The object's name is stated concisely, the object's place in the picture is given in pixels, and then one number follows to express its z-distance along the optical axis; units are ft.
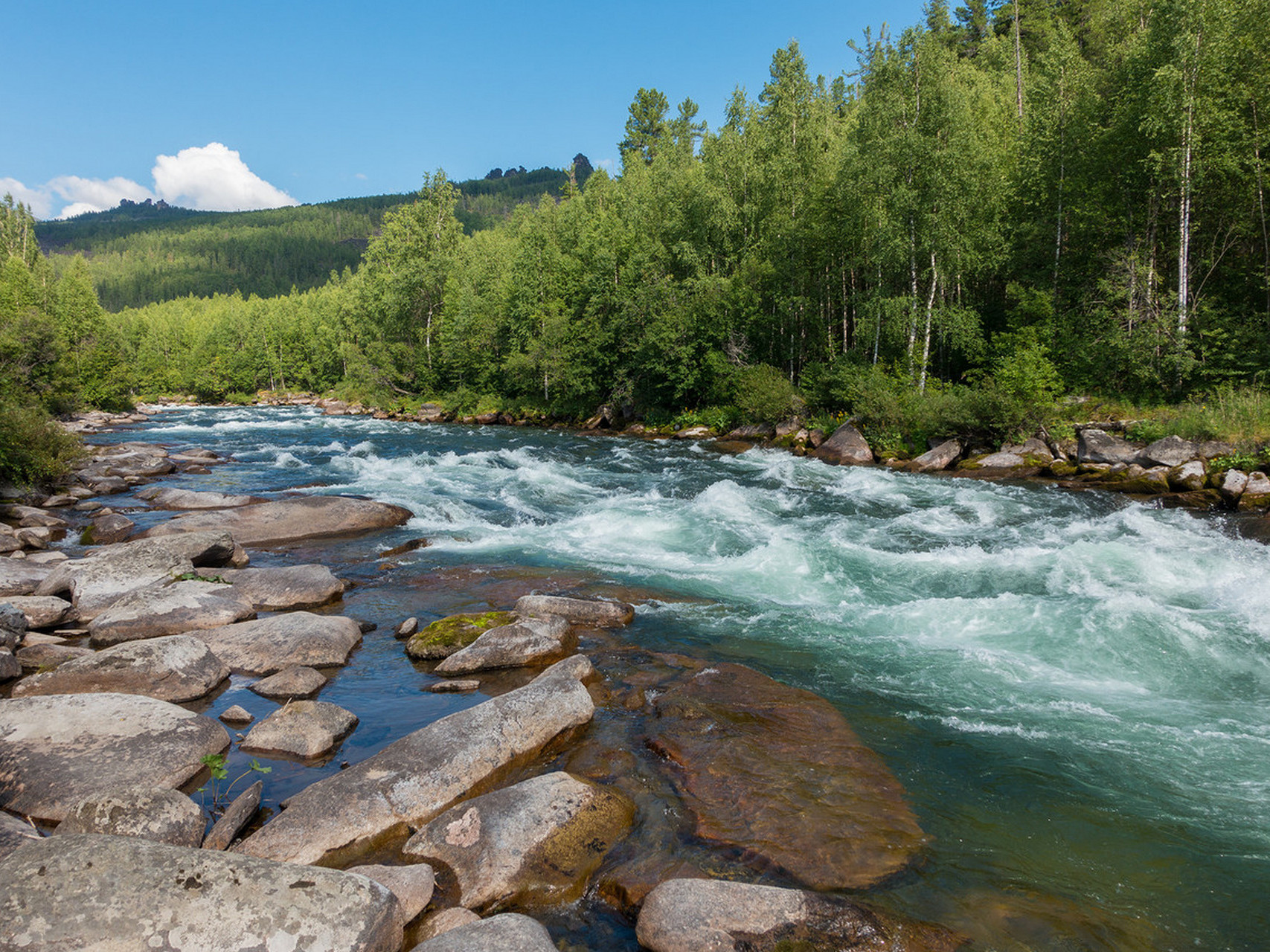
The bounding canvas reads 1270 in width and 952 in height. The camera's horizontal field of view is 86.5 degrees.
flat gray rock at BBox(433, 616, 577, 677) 28.02
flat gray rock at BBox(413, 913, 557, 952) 13.17
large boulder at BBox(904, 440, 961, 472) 79.25
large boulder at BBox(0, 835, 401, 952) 11.89
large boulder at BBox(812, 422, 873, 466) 87.45
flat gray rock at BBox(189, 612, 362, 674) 28.27
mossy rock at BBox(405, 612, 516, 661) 29.68
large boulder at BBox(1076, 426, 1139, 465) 67.87
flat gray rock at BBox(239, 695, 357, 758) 21.90
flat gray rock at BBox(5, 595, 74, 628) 31.17
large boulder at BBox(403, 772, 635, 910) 16.12
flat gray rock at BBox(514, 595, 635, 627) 33.35
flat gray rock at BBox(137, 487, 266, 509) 57.06
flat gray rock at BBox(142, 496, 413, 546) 48.24
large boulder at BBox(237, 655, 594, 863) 16.96
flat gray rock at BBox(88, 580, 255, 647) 30.35
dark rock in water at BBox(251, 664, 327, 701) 26.00
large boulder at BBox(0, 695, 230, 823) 18.56
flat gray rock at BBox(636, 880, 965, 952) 13.98
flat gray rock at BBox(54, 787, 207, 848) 16.06
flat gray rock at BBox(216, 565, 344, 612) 34.81
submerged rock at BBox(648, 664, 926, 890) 17.39
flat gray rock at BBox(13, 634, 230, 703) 24.66
